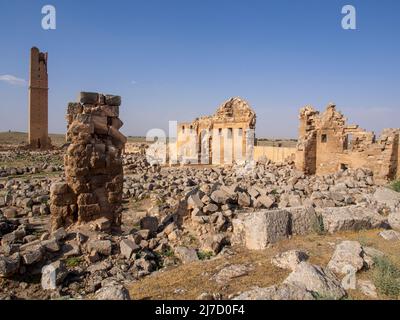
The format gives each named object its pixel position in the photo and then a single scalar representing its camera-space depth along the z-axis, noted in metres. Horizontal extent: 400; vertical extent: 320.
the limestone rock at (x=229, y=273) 4.93
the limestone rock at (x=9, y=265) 5.97
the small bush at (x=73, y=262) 6.81
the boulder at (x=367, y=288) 4.05
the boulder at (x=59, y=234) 7.54
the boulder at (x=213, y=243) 7.43
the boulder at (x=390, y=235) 6.46
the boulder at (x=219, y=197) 10.34
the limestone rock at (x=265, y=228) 6.31
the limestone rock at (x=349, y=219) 6.97
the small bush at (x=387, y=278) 4.03
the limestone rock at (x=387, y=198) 9.75
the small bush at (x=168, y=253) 7.63
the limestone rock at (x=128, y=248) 7.13
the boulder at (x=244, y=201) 10.80
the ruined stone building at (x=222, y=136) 25.62
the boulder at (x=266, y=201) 10.91
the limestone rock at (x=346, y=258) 4.77
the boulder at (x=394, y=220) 7.55
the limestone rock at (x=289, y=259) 5.02
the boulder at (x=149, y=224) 9.27
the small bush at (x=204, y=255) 7.29
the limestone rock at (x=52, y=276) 5.86
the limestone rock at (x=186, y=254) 7.16
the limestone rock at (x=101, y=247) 7.21
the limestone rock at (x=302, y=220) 6.79
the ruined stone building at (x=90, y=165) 8.26
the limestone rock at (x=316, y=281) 3.93
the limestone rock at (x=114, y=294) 4.05
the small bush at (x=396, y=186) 13.59
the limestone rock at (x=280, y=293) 3.76
